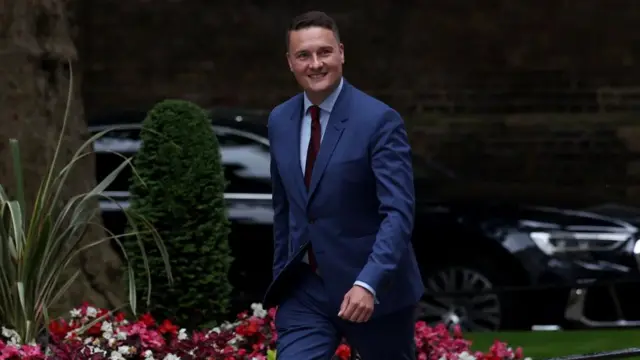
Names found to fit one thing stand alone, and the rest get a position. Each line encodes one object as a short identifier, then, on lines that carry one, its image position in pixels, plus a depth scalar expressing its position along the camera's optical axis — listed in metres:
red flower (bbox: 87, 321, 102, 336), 13.61
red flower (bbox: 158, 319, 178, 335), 13.68
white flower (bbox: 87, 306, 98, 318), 14.15
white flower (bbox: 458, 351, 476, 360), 12.65
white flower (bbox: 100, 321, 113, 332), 13.37
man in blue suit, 9.03
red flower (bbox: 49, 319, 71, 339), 13.26
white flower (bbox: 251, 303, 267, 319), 13.80
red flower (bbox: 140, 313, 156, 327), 13.77
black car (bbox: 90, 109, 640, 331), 19.13
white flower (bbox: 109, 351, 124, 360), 12.54
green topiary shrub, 15.22
